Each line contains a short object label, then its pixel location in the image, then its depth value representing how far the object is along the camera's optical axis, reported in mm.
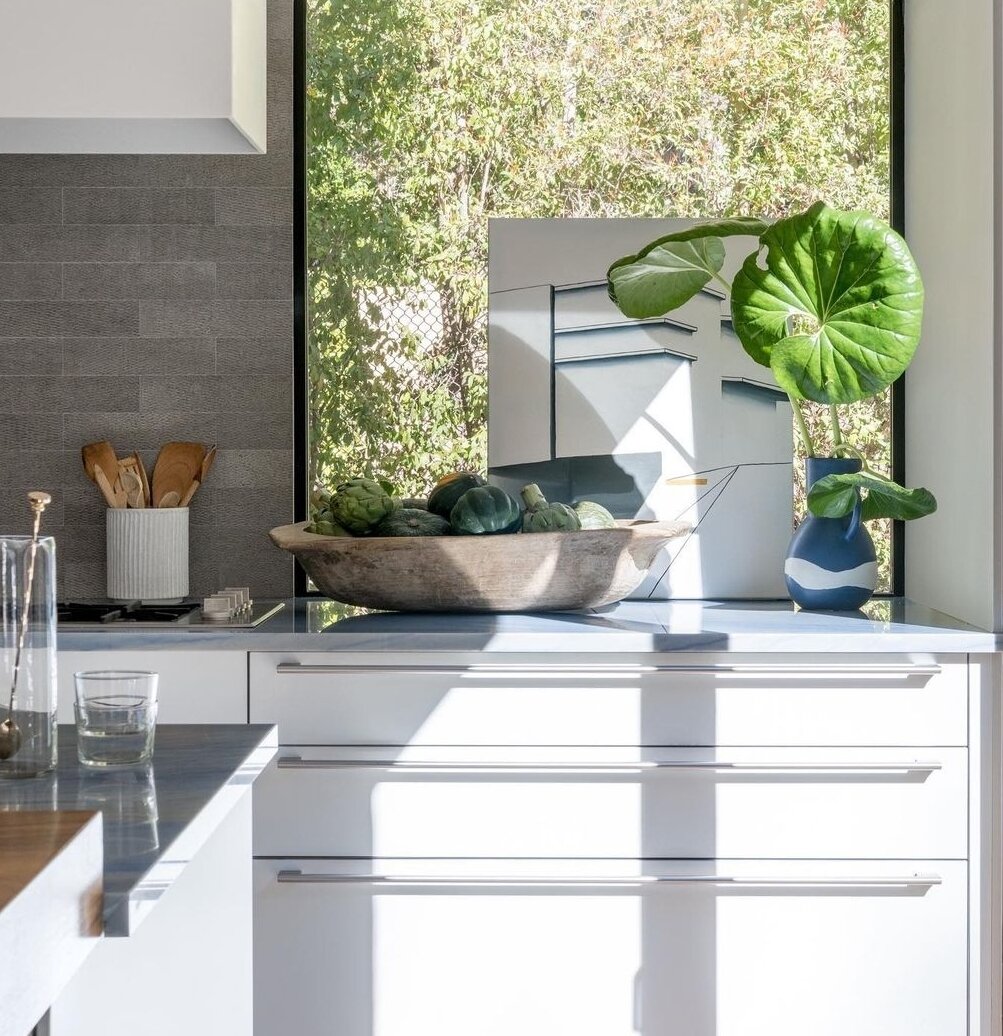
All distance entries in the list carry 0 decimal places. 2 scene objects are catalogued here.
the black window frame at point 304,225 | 3035
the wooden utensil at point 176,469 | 2943
